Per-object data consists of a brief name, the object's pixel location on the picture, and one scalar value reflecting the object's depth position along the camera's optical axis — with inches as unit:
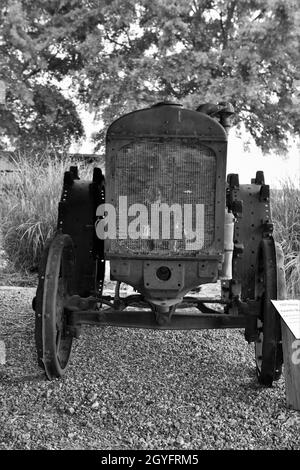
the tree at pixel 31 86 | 519.8
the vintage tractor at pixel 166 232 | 121.6
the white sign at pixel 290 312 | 116.7
